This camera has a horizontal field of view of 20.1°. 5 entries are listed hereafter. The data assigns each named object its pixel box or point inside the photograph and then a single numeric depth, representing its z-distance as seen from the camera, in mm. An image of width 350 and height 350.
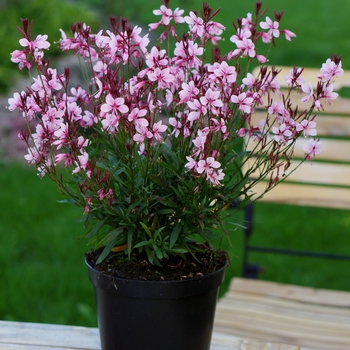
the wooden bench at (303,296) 1533
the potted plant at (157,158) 1085
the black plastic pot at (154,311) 1141
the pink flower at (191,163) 1066
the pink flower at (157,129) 1080
